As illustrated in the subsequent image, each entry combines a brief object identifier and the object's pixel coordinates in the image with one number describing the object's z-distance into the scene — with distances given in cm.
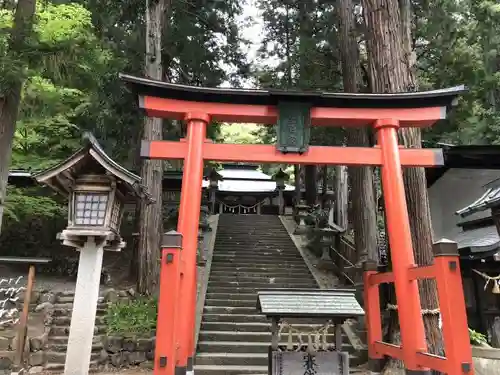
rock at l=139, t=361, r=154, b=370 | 819
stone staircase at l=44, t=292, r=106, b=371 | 802
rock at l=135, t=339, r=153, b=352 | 836
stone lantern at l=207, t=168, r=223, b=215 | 2248
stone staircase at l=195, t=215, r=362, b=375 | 793
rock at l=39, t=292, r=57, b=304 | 998
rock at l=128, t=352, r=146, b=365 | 827
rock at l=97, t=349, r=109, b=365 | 817
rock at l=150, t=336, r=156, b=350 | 840
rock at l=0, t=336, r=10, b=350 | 810
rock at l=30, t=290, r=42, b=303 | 1009
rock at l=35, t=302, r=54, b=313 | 938
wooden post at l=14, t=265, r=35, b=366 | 658
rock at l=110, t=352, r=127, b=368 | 819
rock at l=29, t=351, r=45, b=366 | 782
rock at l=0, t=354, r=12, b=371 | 756
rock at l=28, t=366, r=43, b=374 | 767
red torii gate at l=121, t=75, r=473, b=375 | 597
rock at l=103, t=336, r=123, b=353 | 829
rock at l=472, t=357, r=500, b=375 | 657
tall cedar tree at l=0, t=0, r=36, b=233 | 686
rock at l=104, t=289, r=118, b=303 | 965
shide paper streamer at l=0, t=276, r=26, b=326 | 707
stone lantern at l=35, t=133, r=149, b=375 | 589
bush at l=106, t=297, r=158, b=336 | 855
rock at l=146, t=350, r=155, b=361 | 834
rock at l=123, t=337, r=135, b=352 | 835
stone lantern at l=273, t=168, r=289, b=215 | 2378
